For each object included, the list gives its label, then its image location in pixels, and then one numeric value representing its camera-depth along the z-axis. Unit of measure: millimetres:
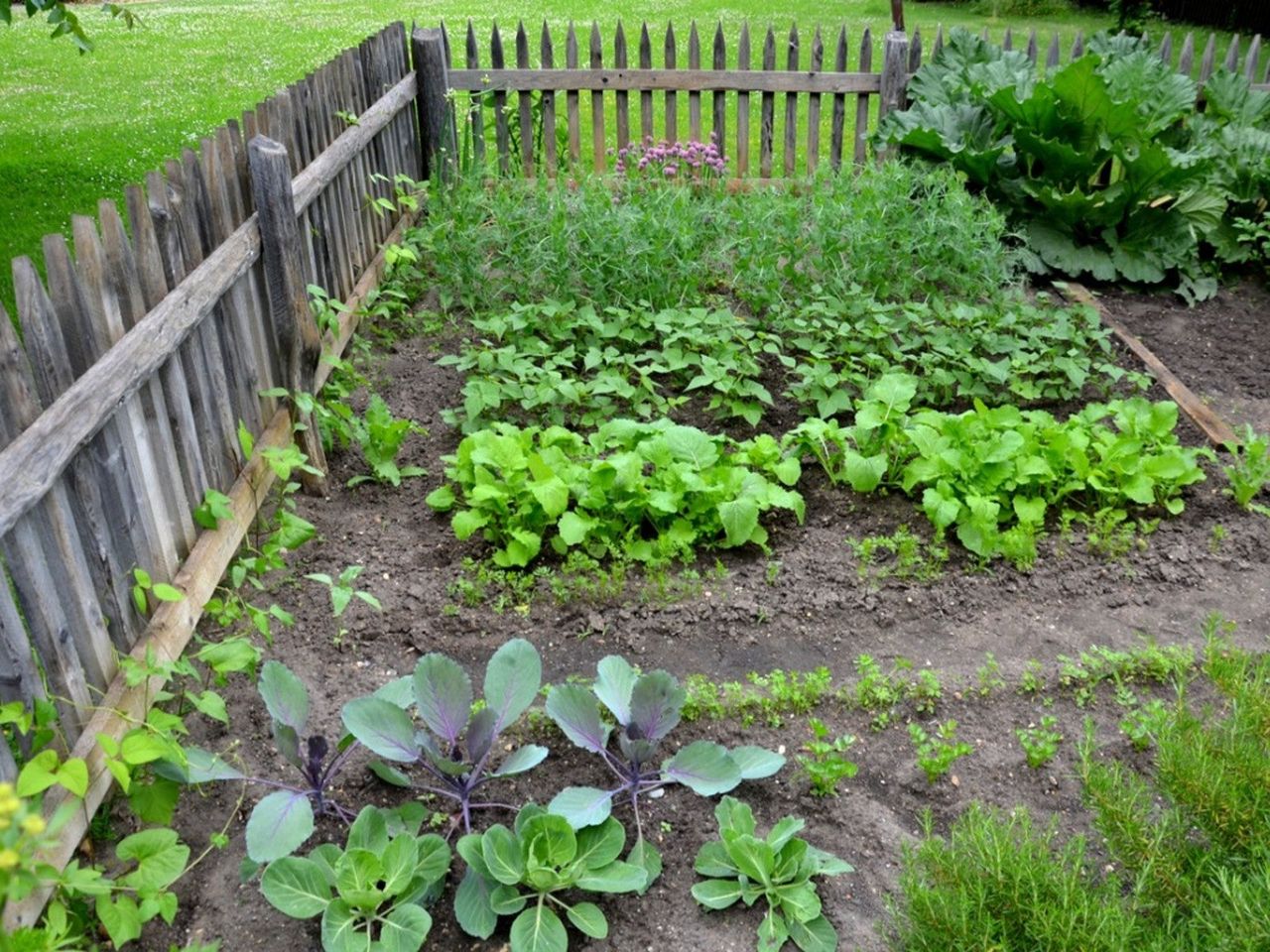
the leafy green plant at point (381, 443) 4766
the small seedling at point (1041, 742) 3348
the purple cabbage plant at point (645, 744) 3117
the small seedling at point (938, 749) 3279
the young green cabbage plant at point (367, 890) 2676
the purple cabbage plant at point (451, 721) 3068
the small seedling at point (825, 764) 3211
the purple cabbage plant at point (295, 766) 2826
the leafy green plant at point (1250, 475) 4707
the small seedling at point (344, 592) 3574
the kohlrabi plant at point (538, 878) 2732
